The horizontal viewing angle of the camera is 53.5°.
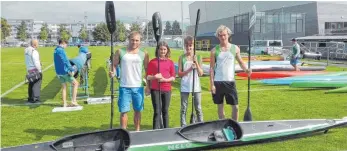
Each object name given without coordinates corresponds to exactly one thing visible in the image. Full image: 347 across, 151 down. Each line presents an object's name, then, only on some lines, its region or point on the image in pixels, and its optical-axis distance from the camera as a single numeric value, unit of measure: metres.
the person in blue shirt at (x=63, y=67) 8.21
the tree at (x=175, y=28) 142.90
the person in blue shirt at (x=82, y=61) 8.88
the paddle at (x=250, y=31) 6.40
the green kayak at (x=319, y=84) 11.34
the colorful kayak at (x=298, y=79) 11.95
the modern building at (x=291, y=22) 49.97
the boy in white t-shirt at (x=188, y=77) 5.90
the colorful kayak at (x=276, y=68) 16.86
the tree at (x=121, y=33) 93.98
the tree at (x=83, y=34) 121.09
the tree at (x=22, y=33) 129.88
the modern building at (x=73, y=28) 153.85
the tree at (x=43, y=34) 126.38
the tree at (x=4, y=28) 110.31
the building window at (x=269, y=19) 49.59
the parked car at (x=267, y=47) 35.16
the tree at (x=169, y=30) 141.30
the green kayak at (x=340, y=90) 10.52
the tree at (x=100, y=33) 104.13
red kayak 14.43
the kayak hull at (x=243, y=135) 4.89
